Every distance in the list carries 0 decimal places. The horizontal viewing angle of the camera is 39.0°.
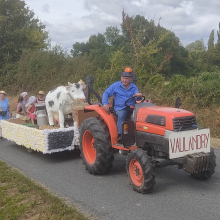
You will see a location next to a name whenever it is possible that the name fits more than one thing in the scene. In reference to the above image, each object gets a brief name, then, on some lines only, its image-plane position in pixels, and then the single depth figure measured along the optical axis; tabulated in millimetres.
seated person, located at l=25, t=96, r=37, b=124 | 8651
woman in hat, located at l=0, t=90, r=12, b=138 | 9680
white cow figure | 7387
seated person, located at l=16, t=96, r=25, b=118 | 9391
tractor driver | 5406
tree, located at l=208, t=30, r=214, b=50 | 77750
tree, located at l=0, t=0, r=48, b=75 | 26016
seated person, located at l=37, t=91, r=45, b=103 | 9242
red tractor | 4555
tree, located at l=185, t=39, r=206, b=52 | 99375
